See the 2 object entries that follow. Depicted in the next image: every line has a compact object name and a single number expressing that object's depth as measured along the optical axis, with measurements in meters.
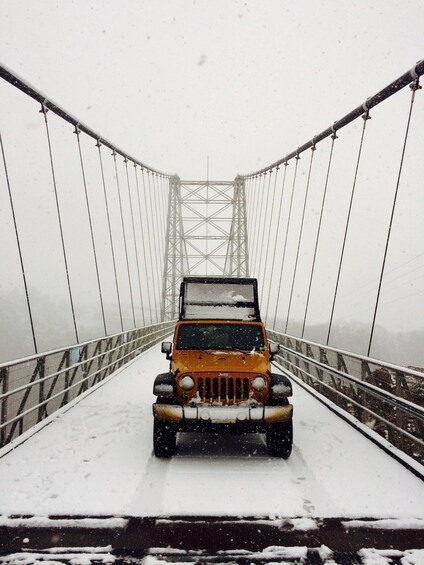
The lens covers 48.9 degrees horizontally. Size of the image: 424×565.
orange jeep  5.75
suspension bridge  3.91
